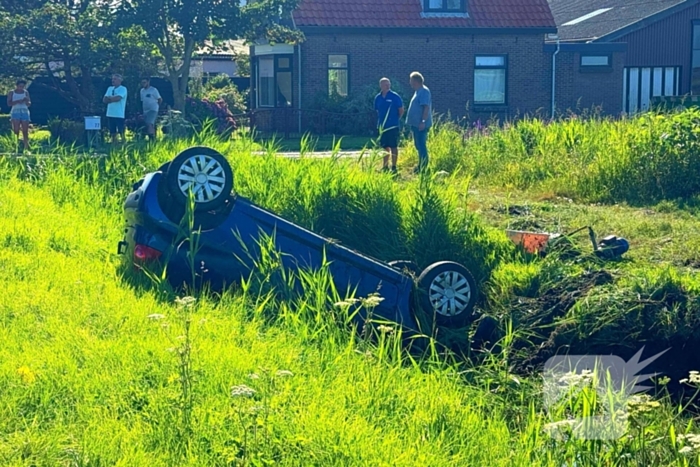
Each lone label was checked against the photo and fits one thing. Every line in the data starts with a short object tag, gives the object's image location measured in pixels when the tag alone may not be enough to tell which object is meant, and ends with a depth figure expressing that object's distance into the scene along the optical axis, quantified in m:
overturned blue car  8.10
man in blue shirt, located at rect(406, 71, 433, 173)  16.19
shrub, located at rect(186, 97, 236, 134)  28.45
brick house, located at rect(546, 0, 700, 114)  35.12
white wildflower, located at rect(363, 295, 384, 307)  5.66
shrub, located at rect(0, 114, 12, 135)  27.98
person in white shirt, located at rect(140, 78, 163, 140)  22.22
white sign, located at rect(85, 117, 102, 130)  20.09
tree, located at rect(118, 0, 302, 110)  26.50
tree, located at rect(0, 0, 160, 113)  26.30
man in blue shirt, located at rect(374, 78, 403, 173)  17.09
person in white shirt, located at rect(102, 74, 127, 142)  21.22
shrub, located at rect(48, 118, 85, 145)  25.52
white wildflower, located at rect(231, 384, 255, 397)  4.46
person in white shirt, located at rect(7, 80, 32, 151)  21.76
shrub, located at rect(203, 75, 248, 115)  33.97
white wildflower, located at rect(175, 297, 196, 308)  5.55
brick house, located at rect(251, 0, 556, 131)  31.69
